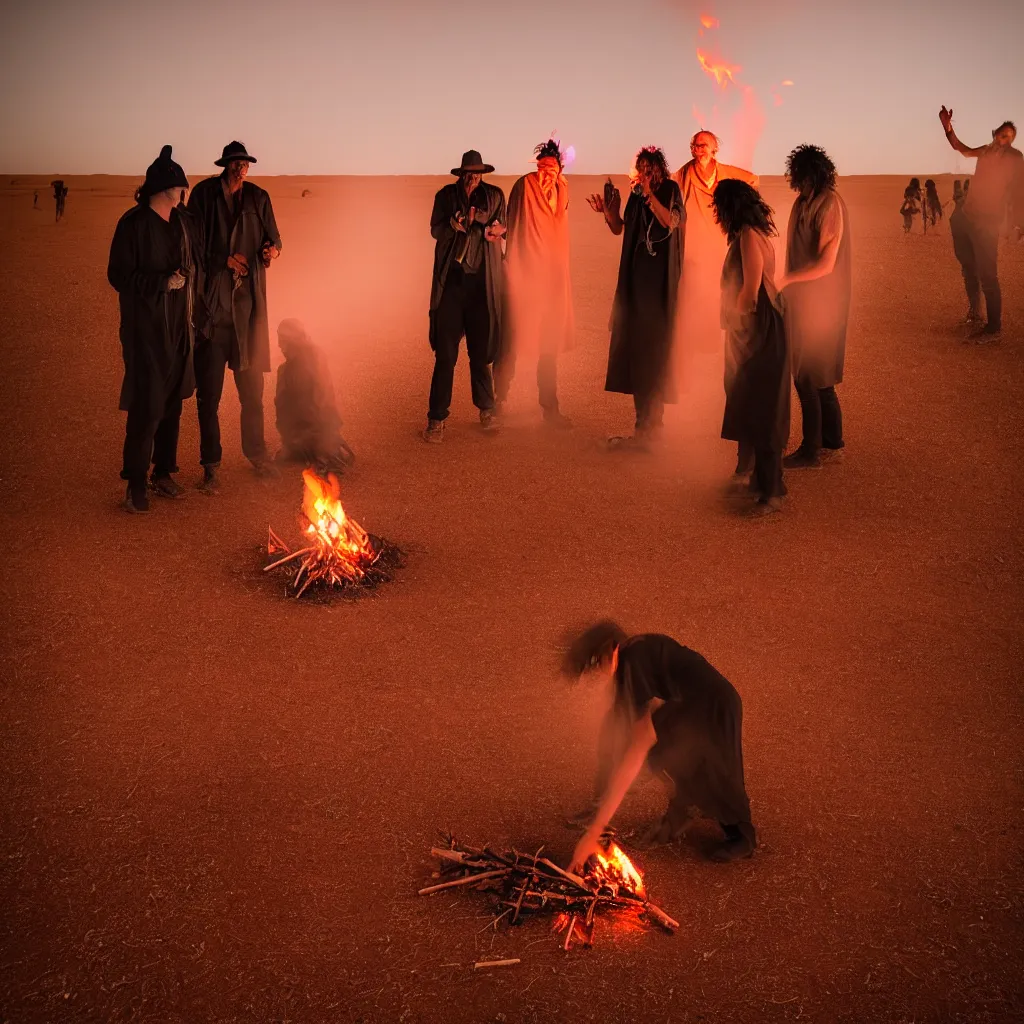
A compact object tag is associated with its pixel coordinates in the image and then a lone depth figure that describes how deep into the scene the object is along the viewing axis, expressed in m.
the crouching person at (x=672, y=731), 3.89
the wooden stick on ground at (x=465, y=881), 3.96
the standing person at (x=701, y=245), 9.38
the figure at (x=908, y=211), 21.73
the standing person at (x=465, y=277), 8.99
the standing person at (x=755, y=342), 7.20
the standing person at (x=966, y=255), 11.42
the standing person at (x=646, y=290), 8.54
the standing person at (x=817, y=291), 7.90
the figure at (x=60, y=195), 28.21
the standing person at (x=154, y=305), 7.25
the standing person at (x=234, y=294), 7.90
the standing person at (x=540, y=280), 9.53
